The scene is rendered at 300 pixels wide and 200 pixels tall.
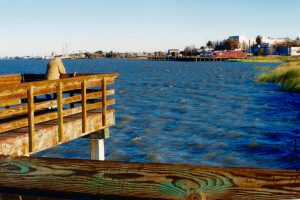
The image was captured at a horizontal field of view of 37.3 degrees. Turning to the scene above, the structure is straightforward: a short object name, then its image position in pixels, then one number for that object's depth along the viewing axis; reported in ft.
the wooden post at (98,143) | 42.98
